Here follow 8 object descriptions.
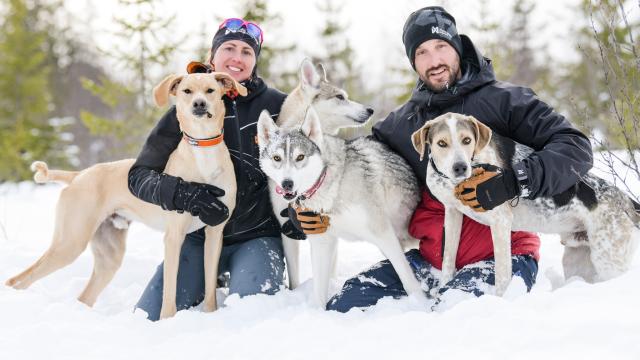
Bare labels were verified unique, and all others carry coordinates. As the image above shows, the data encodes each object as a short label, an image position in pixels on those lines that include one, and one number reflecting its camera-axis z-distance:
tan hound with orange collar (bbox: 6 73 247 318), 3.62
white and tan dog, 3.01
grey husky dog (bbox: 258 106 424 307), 3.34
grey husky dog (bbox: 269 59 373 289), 4.20
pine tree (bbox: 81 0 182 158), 12.73
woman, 3.90
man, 3.12
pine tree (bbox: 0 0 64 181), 17.50
